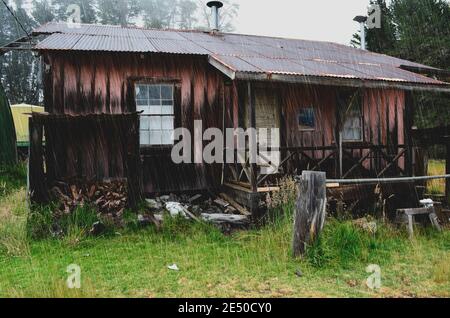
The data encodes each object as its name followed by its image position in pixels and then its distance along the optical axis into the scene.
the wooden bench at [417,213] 6.98
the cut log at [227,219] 7.68
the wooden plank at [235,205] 8.13
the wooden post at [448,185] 9.05
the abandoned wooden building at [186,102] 8.27
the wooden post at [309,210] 5.30
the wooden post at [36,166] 7.53
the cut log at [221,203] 8.85
